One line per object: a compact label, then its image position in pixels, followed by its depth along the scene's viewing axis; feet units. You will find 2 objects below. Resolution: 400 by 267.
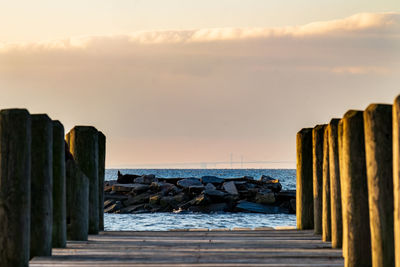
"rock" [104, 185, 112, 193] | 220.86
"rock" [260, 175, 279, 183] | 262.68
